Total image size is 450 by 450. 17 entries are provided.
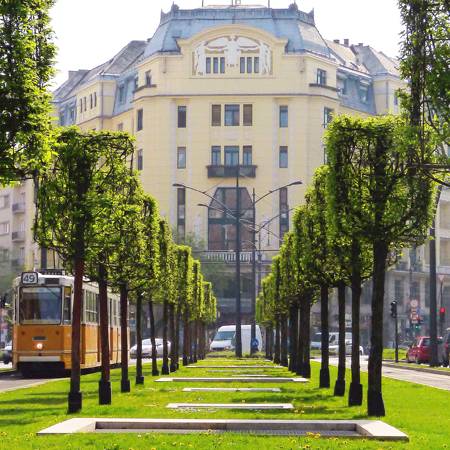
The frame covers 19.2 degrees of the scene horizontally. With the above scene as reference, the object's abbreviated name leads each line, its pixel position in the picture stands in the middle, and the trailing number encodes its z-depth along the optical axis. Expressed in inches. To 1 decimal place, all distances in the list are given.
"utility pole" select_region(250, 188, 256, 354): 3560.8
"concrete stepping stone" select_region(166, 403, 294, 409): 1056.2
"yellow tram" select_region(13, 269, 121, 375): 1907.0
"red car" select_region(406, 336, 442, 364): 3016.7
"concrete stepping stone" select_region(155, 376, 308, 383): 1614.2
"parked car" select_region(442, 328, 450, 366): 2827.3
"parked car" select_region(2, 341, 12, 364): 3021.7
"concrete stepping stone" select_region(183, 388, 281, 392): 1353.5
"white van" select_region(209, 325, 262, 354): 3875.5
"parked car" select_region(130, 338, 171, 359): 3683.6
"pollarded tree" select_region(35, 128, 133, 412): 1029.2
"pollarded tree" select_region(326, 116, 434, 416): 1010.7
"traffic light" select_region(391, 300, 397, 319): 2930.6
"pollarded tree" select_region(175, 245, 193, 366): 2230.1
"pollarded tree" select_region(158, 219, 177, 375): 1806.1
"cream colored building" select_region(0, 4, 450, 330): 4790.8
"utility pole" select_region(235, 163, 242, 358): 3166.8
